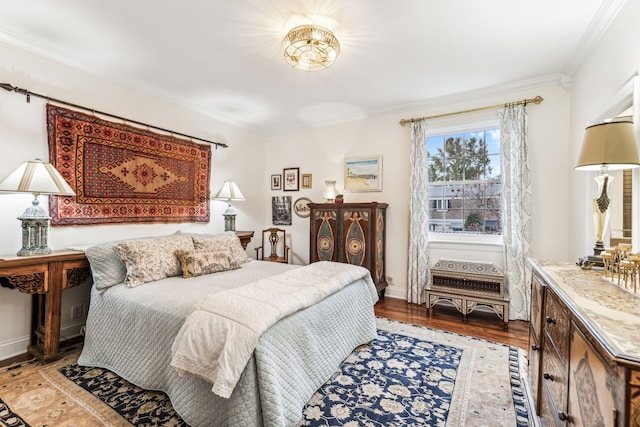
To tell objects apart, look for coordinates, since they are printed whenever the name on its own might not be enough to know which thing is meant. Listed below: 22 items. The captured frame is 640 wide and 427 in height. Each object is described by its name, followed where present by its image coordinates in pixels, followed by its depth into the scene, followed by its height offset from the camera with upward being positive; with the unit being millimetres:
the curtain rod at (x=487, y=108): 3113 +1271
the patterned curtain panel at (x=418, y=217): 3686 -36
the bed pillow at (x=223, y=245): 2852 -334
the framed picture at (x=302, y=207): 4715 +103
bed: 1403 -819
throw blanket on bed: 1360 -602
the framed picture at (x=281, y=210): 4887 +52
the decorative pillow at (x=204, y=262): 2525 -459
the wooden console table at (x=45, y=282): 2109 -563
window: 3541 +437
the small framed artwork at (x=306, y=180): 4691 +551
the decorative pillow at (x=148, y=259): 2289 -400
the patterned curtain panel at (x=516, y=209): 3145 +70
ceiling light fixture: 2096 +1291
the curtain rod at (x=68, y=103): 2319 +999
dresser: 660 -415
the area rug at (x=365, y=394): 1663 -1200
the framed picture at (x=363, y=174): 4102 +591
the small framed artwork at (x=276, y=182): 4966 +546
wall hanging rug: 2635 +432
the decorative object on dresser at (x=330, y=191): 4198 +331
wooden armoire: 3670 -287
